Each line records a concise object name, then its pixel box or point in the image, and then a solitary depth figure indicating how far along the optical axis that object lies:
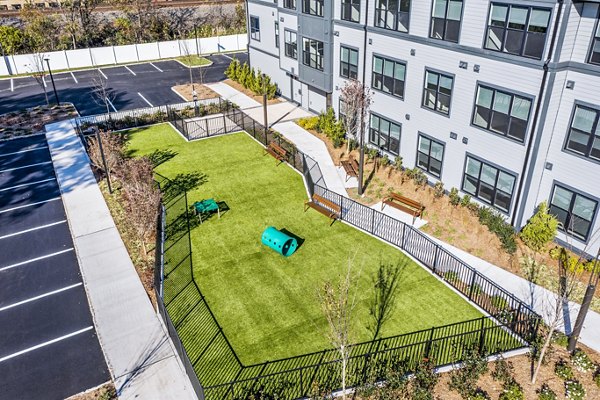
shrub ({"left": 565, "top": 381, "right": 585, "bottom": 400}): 13.59
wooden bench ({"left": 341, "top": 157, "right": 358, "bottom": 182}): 26.77
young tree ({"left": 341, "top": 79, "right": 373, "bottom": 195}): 25.84
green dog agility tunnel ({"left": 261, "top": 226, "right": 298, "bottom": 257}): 19.89
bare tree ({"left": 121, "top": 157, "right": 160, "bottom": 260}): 18.69
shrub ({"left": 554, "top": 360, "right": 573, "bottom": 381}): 14.32
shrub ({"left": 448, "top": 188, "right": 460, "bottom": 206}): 22.98
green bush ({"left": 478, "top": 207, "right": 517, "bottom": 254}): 20.05
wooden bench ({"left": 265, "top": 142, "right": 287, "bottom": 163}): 28.61
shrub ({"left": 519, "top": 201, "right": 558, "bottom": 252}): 19.39
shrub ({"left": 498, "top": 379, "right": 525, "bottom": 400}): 13.45
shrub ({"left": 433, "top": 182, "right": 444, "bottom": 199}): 23.84
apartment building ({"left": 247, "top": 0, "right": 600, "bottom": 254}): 17.94
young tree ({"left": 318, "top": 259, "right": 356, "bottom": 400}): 12.71
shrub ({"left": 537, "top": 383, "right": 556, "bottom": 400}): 13.45
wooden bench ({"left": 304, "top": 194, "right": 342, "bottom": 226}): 22.58
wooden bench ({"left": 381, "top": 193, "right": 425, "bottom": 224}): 22.86
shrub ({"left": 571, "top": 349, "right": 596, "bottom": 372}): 14.71
